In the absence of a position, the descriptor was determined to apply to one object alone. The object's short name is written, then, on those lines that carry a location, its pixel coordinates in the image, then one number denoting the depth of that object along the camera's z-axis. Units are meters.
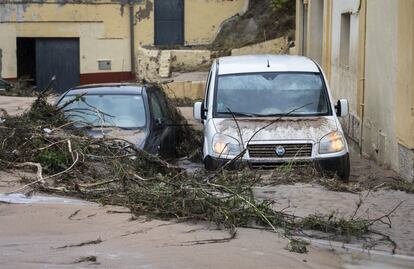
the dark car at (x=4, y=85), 23.38
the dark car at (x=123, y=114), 10.41
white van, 9.66
